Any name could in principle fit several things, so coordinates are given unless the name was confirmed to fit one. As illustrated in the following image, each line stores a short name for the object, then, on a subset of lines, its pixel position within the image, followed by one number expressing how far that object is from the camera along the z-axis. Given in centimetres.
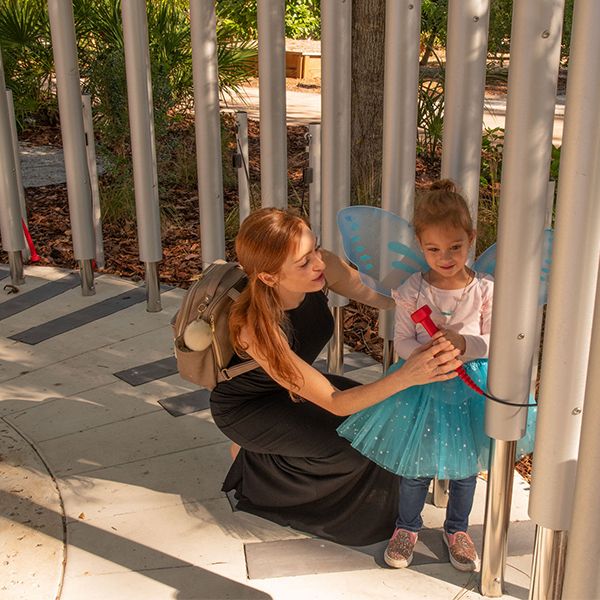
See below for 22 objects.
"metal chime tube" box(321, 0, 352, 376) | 431
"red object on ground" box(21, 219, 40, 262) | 661
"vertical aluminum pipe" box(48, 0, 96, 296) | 561
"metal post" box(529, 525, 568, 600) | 281
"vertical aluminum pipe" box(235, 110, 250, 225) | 538
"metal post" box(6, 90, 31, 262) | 610
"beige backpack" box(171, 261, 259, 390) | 345
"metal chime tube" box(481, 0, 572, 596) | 254
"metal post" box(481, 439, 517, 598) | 302
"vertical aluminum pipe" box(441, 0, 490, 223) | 332
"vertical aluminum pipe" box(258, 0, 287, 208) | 457
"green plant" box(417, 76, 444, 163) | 807
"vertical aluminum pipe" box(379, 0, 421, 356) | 377
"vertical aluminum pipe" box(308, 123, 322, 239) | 496
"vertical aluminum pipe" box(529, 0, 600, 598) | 235
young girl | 316
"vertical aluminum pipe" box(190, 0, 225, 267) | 502
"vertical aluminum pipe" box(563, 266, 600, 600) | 224
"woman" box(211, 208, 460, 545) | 328
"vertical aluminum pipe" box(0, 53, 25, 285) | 600
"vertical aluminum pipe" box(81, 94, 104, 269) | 604
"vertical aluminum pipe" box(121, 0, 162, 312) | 535
